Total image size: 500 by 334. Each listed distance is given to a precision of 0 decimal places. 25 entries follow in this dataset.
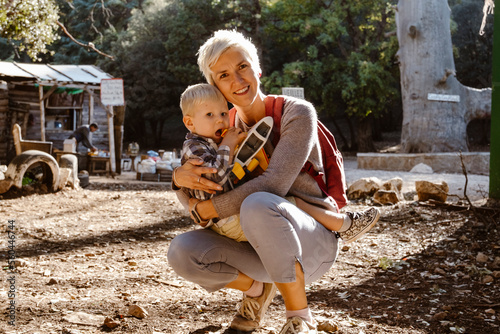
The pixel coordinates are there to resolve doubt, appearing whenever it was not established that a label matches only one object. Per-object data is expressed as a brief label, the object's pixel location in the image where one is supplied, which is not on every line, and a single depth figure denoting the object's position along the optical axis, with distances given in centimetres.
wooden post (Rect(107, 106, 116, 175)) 1368
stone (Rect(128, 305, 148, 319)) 302
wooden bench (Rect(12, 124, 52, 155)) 948
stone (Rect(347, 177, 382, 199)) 809
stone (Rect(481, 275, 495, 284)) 374
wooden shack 1397
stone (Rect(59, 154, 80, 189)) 929
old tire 809
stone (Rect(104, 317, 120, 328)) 283
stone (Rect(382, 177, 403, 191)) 791
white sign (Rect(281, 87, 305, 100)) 934
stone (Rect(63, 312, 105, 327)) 288
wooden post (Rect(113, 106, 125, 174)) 1438
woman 234
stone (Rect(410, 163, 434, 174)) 1237
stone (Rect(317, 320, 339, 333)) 279
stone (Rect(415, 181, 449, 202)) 691
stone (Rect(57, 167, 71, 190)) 890
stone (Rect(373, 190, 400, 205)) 728
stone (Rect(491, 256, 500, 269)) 405
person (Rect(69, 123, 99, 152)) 1402
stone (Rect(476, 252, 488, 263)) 424
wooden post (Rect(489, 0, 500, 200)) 550
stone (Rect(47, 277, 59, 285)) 371
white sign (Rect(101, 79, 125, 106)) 1320
